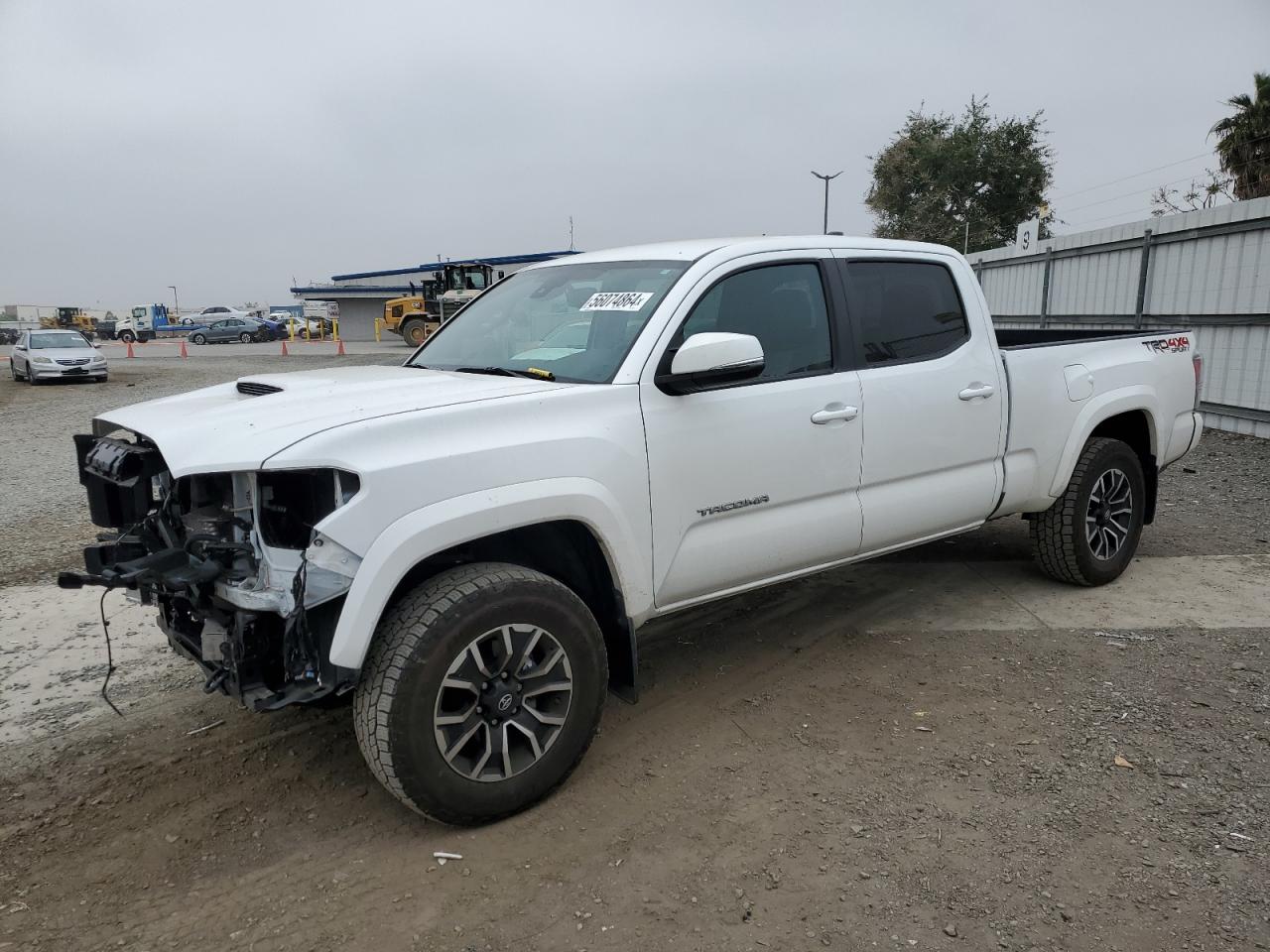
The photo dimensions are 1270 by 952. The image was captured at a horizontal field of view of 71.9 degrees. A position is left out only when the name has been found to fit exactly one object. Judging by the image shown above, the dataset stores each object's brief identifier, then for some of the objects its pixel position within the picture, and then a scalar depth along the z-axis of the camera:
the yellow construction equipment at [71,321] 59.24
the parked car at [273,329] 47.88
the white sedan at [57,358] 20.75
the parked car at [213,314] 53.69
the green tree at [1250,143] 26.23
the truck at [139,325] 54.94
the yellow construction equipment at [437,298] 30.68
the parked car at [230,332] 46.44
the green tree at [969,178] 40.03
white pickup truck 2.60
